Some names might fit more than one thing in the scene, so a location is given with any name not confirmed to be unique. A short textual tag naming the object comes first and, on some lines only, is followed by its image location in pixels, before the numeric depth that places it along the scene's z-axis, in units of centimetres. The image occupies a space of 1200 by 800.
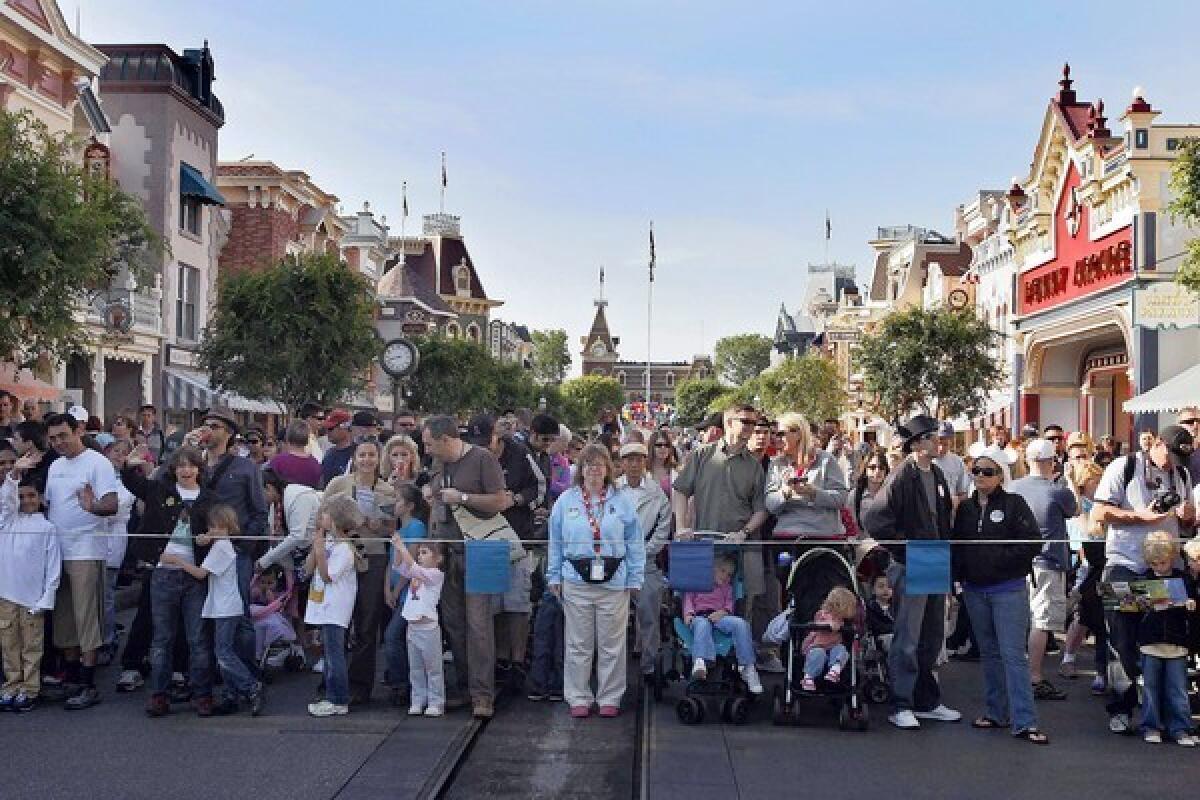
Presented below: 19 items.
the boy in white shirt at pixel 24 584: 845
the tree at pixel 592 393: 13988
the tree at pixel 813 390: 6372
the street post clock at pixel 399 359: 2219
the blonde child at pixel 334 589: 837
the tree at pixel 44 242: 1574
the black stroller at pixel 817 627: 807
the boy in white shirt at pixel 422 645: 845
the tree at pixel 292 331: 2816
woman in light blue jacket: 844
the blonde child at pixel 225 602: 838
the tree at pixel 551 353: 15150
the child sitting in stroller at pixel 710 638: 835
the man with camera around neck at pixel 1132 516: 819
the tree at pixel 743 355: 14850
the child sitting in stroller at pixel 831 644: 806
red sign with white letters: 2794
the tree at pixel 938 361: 3528
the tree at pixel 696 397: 13850
